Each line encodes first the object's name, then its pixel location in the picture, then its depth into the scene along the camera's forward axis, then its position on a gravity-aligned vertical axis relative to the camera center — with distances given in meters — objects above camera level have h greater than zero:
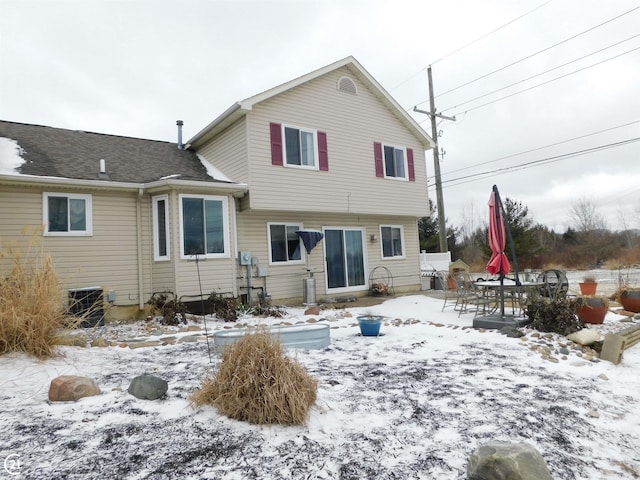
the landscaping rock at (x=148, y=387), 3.27 -0.92
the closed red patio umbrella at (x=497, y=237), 6.63 +0.36
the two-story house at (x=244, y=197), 8.46 +1.91
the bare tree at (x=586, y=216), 34.15 +3.38
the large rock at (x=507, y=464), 2.12 -1.14
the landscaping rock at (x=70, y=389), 3.18 -0.88
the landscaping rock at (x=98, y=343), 5.36 -0.85
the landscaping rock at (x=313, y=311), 8.53 -0.93
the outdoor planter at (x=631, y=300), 7.84 -1.00
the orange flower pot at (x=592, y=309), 6.60 -0.95
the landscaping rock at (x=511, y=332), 5.78 -1.12
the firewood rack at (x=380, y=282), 12.31 -0.54
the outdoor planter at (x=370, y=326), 6.02 -0.93
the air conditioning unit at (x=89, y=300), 7.95 -0.39
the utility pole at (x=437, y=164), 16.16 +4.10
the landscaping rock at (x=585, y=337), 5.28 -1.14
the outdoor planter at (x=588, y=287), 9.88 -0.86
